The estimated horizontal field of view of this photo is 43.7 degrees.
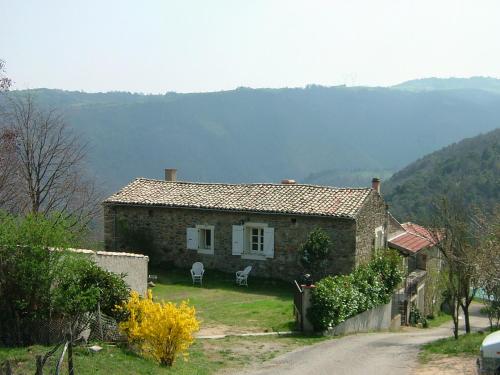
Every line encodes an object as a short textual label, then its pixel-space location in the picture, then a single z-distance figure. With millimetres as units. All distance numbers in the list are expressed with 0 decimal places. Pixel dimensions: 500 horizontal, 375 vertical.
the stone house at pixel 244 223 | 22656
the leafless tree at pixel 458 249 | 15508
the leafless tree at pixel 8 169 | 18672
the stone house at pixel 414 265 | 27119
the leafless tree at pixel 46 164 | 25969
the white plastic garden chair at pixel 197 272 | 23103
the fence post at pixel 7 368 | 8109
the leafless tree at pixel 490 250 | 14719
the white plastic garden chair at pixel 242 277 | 23031
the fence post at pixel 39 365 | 8127
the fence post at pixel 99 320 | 12062
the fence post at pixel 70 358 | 9203
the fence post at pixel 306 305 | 16188
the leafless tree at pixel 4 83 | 17219
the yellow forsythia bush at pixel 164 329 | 11016
